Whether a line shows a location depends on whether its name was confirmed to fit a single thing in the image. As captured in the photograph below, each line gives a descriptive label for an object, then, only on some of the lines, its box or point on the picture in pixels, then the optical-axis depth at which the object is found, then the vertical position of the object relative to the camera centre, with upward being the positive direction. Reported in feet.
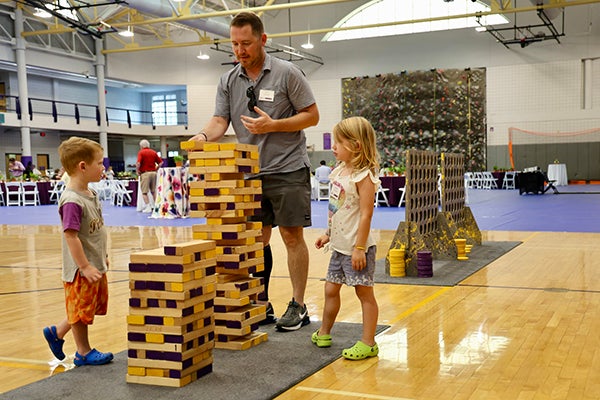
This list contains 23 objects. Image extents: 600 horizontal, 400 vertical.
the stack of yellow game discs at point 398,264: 17.42 -2.74
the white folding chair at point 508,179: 75.00 -2.29
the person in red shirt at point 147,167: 44.65 +0.33
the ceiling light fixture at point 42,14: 66.00 +16.93
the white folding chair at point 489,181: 74.95 -2.46
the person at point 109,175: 67.85 -0.22
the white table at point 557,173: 74.18 -1.76
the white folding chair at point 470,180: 76.59 -2.36
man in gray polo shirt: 11.43 +0.55
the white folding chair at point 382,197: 49.78 -2.61
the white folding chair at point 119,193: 60.03 -1.97
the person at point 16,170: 64.03 +0.59
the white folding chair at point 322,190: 58.54 -2.28
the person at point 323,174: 56.39 -0.72
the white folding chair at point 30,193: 62.48 -1.70
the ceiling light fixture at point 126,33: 63.02 +13.86
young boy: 9.11 -1.06
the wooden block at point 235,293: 10.34 -2.03
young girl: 9.76 -0.85
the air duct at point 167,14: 55.60 +14.94
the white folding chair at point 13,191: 62.44 -1.50
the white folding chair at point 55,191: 63.87 -1.64
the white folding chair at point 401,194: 49.08 -2.41
